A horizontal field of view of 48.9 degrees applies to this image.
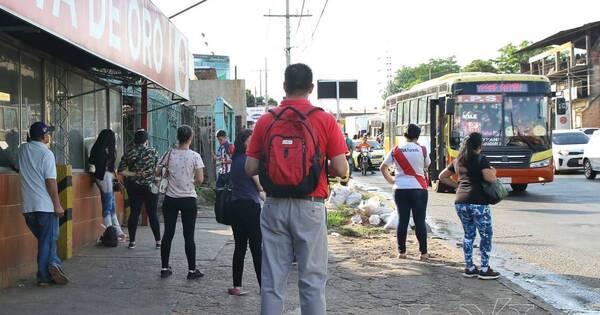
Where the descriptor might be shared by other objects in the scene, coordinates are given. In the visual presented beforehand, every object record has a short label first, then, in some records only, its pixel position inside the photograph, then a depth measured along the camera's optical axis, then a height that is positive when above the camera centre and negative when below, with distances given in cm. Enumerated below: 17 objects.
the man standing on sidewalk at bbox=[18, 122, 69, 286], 651 -44
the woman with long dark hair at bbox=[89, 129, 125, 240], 935 -31
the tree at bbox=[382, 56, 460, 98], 9775 +1113
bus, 1677 +53
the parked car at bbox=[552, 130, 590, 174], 2538 -31
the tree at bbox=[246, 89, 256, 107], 9721 +684
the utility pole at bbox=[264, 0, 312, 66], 3326 +587
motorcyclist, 2830 -25
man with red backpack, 405 -24
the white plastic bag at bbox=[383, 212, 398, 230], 1117 -137
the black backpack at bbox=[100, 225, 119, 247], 921 -127
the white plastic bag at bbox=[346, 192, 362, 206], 1436 -123
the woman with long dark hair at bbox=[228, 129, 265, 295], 628 -60
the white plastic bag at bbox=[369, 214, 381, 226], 1168 -136
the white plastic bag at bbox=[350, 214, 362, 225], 1188 -139
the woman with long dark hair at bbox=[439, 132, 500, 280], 730 -65
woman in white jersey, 825 -47
